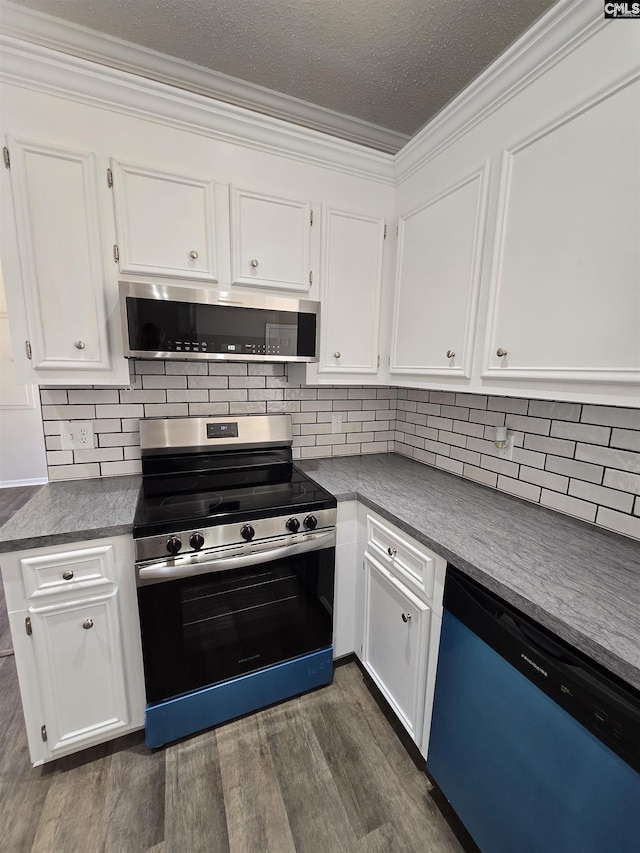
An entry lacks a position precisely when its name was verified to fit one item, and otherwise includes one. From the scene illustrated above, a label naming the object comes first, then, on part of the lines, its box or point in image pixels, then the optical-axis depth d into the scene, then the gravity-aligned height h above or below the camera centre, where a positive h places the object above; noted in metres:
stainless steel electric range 1.27 -0.86
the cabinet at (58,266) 1.25 +0.35
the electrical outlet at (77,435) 1.61 -0.34
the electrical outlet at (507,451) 1.54 -0.36
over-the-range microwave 1.32 +0.16
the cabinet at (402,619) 1.22 -0.96
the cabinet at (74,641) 1.17 -0.98
